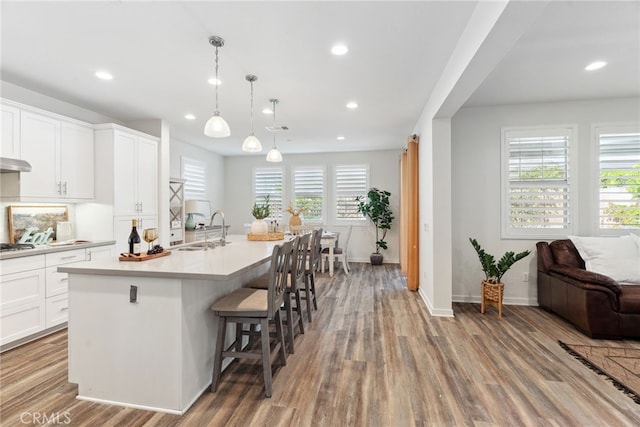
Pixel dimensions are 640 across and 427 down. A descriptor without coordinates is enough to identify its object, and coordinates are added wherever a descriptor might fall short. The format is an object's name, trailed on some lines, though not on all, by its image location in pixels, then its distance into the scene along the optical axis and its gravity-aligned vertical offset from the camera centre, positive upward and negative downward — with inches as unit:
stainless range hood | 111.3 +18.6
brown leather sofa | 112.1 -36.1
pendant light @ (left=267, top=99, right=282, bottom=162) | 155.5 +30.2
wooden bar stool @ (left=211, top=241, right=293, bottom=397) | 80.4 -27.6
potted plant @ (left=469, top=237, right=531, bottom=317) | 138.5 -29.7
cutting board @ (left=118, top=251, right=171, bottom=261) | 86.7 -13.0
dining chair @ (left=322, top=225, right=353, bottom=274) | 232.7 -33.4
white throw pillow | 124.6 -19.2
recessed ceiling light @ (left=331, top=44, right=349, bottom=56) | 99.7 +56.1
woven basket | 138.2 -37.4
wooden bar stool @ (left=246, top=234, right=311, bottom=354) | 105.3 -25.9
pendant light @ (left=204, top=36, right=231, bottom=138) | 103.0 +29.9
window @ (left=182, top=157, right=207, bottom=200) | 243.4 +29.9
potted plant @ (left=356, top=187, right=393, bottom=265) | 262.8 +0.3
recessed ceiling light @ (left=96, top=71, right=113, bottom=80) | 119.6 +56.9
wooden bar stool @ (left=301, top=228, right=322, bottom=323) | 133.0 -24.8
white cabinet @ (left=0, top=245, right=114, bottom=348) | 107.4 -32.1
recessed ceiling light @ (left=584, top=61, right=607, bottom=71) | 113.6 +57.2
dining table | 224.5 -24.1
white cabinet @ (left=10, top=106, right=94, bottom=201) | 124.6 +25.5
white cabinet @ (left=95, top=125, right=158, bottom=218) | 153.7 +23.8
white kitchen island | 73.9 -30.7
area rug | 84.5 -49.2
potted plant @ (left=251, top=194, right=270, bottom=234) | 140.1 -5.1
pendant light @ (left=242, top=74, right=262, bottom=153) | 128.6 +29.8
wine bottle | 89.5 -8.5
